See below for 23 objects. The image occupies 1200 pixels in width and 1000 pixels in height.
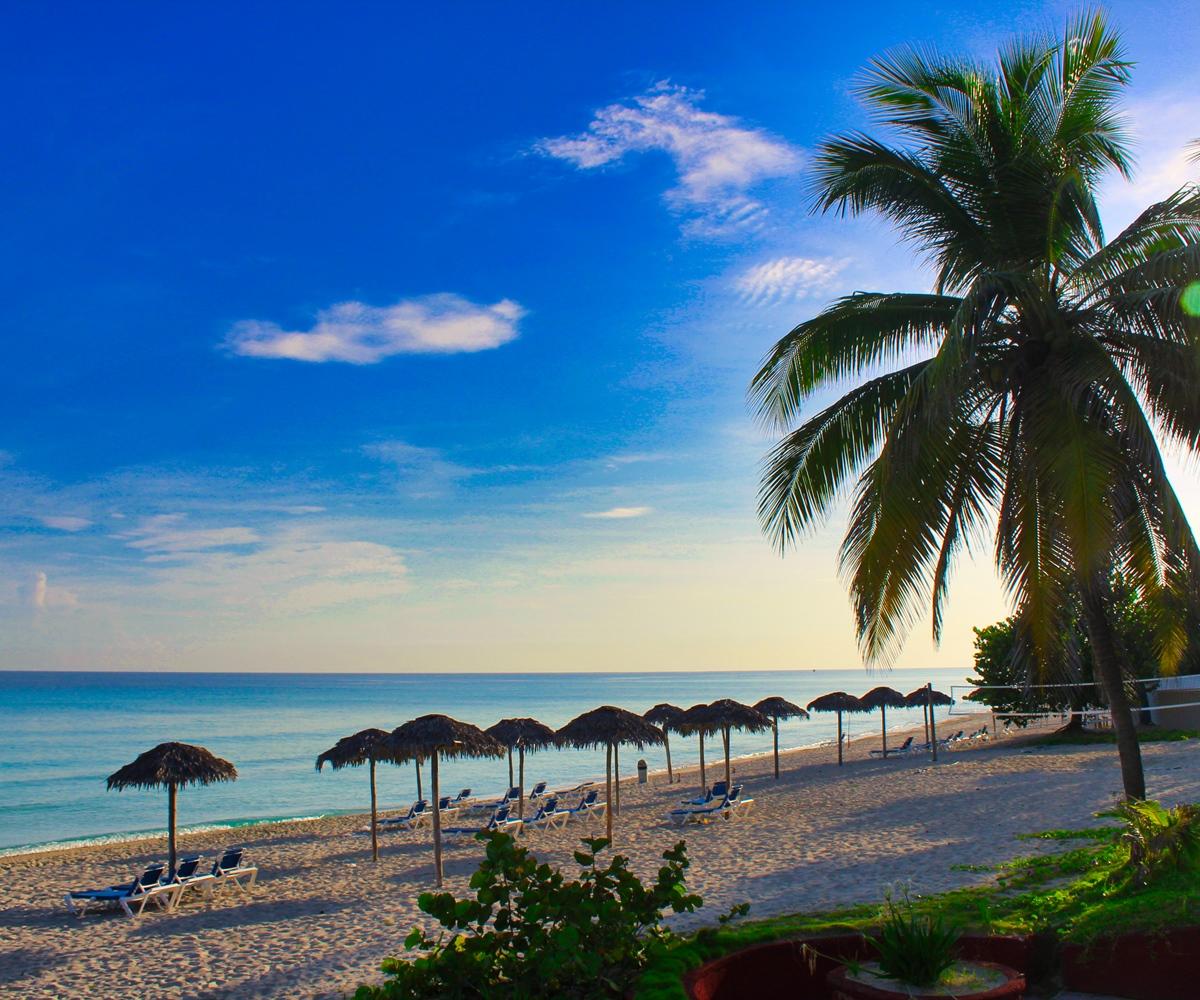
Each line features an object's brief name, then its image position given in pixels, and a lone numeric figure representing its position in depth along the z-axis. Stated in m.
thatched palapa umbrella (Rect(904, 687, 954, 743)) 27.12
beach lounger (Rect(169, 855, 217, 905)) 12.28
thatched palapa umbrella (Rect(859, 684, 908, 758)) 28.19
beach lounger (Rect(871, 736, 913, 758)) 28.49
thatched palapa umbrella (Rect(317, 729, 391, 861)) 14.05
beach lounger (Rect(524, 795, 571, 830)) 18.66
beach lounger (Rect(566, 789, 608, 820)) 19.76
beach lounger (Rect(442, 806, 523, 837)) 16.78
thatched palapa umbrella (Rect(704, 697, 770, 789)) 19.61
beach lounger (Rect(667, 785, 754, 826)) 16.98
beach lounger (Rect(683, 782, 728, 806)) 17.73
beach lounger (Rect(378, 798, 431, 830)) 19.64
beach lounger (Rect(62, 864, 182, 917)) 11.72
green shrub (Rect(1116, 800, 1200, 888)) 5.96
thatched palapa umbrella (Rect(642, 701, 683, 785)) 22.48
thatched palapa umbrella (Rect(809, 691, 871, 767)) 26.61
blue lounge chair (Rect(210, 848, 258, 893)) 12.95
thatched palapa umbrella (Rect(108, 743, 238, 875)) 12.50
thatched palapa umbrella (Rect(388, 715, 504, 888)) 12.47
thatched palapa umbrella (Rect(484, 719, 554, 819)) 19.66
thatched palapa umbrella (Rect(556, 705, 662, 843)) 15.69
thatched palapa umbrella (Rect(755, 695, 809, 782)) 23.27
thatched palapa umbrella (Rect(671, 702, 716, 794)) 19.78
